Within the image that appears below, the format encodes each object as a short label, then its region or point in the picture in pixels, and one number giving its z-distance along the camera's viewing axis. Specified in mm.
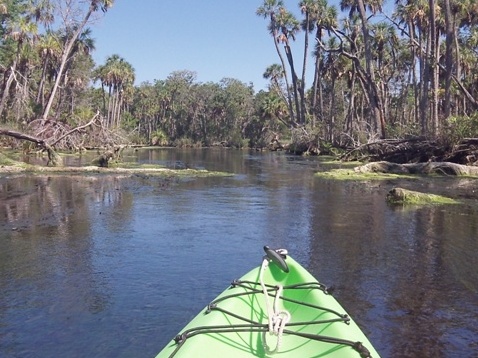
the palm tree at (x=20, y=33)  38500
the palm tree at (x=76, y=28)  38944
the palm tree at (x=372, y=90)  37594
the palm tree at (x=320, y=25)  52388
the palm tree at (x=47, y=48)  45462
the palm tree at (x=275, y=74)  73475
